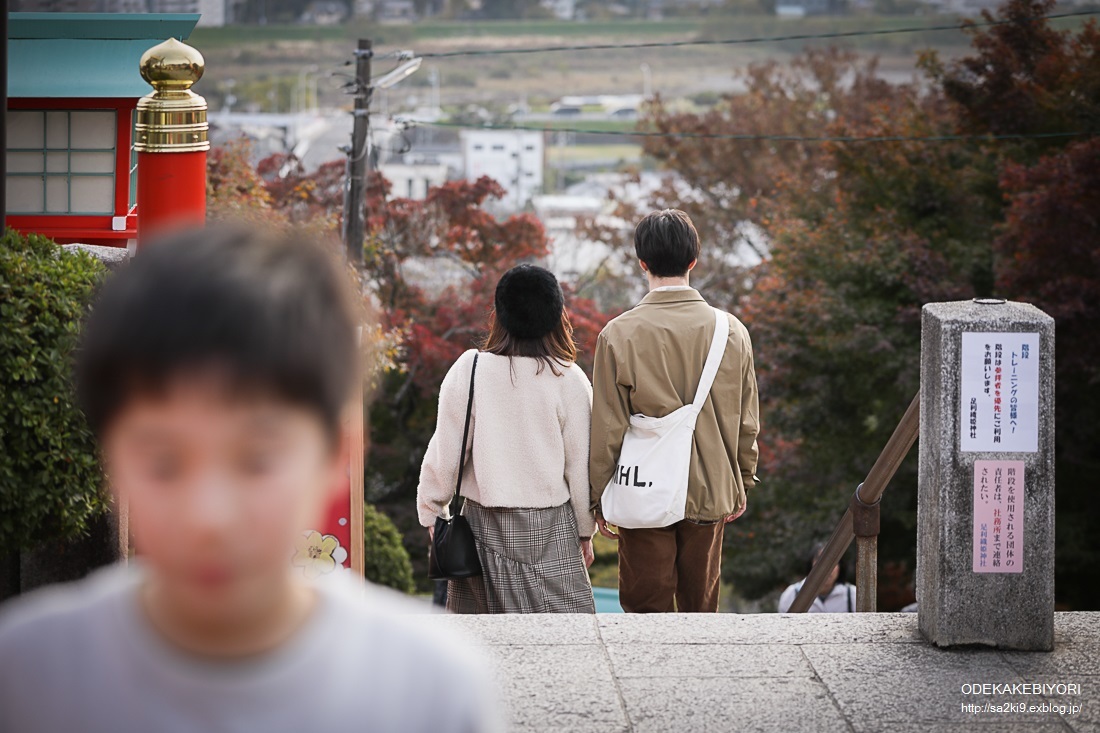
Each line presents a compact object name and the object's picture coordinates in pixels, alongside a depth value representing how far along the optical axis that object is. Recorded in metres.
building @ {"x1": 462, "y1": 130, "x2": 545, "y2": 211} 47.94
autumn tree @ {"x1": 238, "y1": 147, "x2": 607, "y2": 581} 17.48
